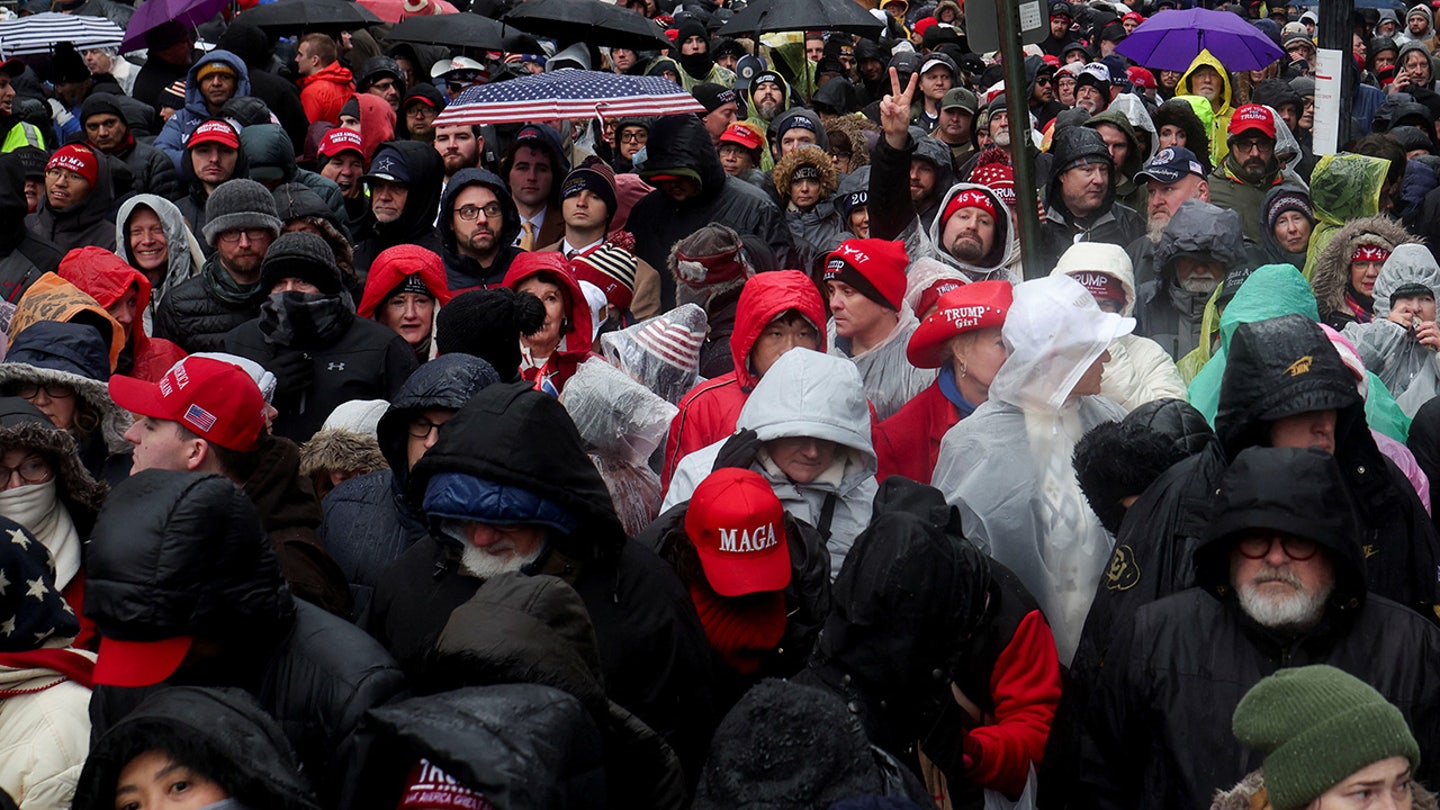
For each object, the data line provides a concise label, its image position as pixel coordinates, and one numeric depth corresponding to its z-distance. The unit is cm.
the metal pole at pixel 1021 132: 620
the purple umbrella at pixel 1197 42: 1401
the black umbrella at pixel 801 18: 1299
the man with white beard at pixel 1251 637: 350
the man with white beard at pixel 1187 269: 770
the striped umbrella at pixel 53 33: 1198
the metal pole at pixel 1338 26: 1149
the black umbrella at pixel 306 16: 1309
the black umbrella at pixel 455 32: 1327
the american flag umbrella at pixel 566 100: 900
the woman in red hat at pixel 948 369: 538
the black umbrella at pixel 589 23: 1157
